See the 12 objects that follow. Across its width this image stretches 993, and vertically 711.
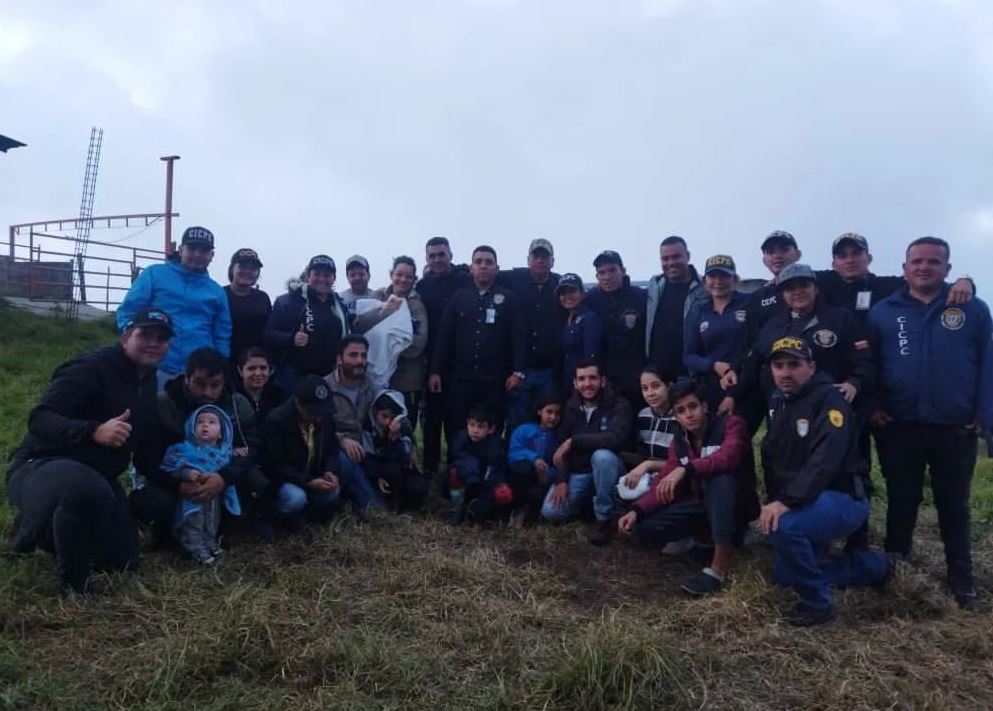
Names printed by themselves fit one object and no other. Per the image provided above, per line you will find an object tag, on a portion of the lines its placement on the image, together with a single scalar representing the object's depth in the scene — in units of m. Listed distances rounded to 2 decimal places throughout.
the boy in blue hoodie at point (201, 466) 5.06
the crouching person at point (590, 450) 5.94
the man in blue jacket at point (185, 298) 5.97
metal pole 22.91
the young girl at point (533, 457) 6.22
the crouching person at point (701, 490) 4.97
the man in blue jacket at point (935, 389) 4.86
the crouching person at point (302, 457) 5.61
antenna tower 15.88
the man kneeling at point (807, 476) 4.43
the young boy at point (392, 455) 6.31
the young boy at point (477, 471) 6.16
